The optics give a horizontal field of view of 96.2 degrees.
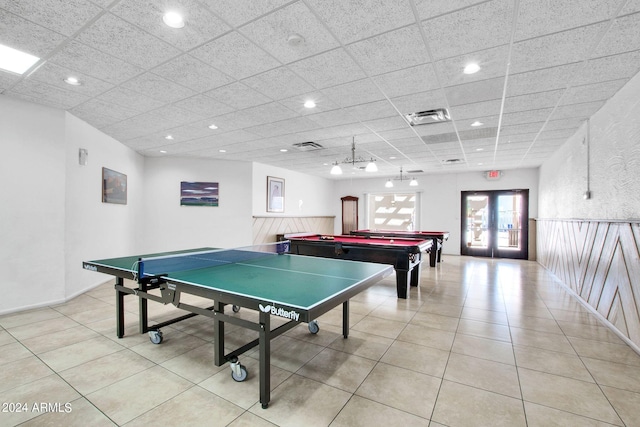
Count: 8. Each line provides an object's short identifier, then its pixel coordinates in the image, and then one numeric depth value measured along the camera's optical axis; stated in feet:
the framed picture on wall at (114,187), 17.51
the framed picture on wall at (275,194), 28.55
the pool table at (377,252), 14.80
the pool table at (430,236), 23.21
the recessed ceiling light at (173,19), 6.97
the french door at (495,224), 29.96
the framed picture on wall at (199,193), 24.29
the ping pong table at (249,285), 6.01
